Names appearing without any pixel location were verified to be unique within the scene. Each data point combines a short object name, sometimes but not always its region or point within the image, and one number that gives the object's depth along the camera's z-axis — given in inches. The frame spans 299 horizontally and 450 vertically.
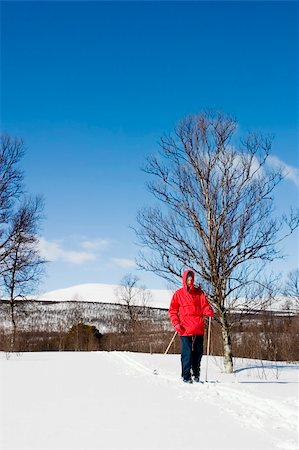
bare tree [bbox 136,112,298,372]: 477.4
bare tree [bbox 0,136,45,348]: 597.6
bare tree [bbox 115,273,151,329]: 2303.2
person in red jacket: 297.3
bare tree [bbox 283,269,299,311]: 2031.3
